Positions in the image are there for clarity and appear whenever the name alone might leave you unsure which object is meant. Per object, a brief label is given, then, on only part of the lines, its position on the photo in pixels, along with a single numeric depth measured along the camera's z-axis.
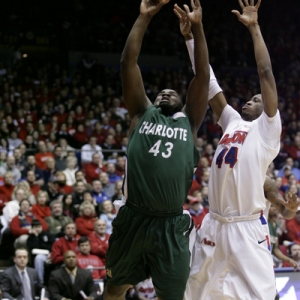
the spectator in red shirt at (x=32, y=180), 11.09
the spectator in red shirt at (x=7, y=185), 10.84
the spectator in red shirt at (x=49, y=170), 11.68
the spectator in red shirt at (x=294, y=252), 9.92
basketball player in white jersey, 4.77
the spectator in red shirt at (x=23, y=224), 9.52
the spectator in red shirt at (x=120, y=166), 12.48
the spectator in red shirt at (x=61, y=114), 14.27
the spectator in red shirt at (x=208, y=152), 13.90
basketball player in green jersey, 4.32
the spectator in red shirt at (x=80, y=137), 13.57
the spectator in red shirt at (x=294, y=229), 10.95
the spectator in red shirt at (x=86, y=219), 10.14
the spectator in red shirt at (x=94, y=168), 12.28
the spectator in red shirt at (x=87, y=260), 9.38
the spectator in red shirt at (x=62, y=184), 11.20
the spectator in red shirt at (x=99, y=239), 9.70
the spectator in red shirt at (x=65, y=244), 9.21
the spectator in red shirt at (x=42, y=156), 12.02
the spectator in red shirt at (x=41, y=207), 10.24
